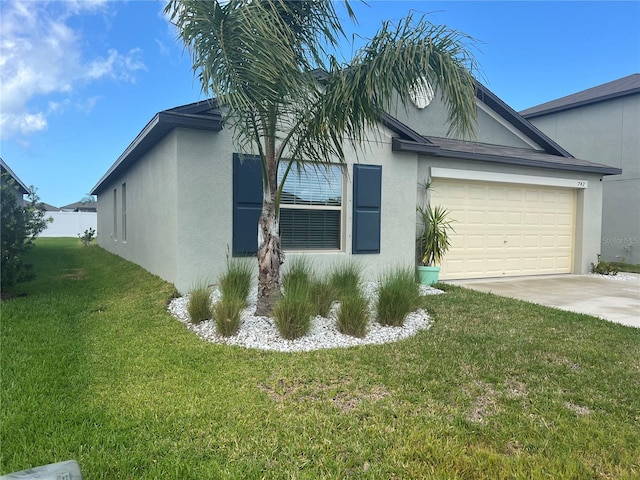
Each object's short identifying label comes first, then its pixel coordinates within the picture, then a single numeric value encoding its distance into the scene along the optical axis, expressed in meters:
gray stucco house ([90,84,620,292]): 6.66
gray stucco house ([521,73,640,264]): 13.37
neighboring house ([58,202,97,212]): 48.73
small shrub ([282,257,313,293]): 5.18
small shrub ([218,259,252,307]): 5.42
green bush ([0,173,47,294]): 6.27
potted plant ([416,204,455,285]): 8.23
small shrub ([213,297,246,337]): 4.63
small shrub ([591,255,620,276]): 10.62
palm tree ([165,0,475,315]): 4.25
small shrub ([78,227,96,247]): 20.28
